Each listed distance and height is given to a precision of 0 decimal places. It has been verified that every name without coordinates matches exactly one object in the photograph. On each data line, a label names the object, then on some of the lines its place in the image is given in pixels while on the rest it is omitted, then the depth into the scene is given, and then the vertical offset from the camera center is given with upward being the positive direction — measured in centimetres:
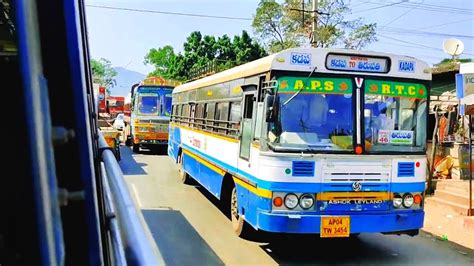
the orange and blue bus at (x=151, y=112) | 1889 -97
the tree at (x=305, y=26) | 2709 +334
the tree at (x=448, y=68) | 1711 +54
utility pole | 2126 +287
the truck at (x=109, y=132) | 885 -122
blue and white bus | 559 -70
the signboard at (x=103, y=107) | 857 -32
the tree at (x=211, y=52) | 3612 +268
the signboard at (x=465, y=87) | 971 -11
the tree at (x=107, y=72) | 7044 +274
